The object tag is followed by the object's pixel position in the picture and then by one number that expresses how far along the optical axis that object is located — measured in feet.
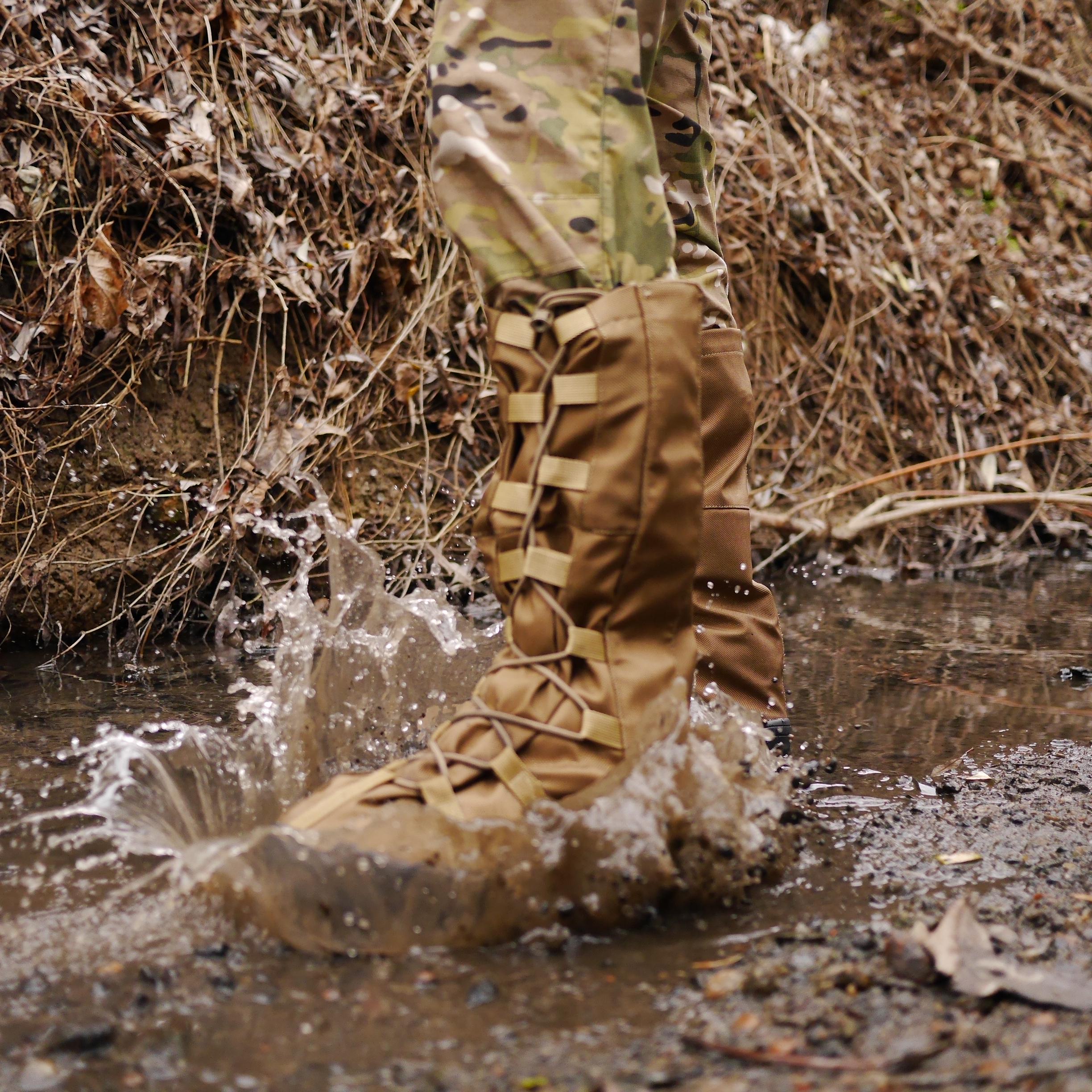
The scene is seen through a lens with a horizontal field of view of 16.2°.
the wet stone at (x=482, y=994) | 9.55
